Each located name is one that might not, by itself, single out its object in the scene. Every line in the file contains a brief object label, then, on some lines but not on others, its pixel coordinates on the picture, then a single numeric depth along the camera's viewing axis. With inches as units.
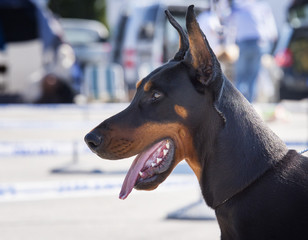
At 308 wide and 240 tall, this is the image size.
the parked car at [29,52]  1007.5
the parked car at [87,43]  1227.9
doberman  174.3
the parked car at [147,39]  1084.7
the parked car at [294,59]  1060.7
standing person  653.1
